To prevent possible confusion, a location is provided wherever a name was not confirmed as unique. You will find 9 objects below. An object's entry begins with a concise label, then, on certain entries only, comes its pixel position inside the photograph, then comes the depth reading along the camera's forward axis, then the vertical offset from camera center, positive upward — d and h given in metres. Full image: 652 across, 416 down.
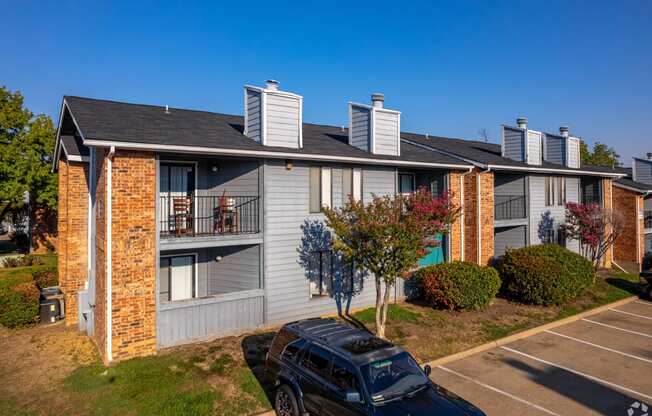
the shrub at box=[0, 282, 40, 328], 12.91 -2.66
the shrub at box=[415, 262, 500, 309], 14.66 -2.46
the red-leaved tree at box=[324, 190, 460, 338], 11.11 -0.45
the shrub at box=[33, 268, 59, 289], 16.97 -2.44
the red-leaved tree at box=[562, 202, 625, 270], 20.92 -0.52
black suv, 6.30 -2.61
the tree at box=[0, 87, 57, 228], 30.25 +4.40
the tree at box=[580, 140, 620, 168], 53.69 +7.41
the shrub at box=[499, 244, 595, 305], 15.77 -2.28
